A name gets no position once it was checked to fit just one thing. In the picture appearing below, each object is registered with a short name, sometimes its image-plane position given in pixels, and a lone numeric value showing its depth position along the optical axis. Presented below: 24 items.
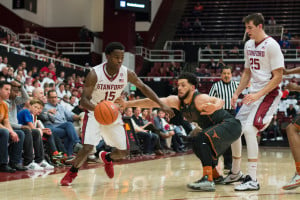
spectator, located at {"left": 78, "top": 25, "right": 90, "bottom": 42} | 24.55
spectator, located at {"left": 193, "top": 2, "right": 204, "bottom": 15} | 29.19
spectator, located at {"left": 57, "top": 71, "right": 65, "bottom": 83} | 15.64
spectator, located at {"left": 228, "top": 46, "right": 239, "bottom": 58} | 24.55
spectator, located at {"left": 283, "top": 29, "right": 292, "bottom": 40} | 25.64
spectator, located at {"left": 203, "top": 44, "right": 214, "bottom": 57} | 25.02
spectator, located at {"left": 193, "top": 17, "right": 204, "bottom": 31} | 28.11
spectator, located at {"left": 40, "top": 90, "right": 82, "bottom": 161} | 8.61
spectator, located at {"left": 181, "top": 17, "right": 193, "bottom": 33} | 28.39
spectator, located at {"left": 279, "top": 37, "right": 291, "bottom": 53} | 24.47
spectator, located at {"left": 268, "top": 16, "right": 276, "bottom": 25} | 26.82
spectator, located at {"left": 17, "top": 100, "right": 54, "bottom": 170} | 7.44
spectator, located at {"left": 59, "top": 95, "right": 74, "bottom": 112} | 11.03
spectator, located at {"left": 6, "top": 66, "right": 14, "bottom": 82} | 10.92
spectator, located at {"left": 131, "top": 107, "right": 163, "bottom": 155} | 11.98
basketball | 5.16
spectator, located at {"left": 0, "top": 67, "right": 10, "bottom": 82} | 10.76
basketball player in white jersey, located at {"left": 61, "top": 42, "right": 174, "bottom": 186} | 5.59
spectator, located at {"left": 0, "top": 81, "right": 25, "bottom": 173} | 6.87
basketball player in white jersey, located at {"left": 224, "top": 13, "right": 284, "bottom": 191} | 5.30
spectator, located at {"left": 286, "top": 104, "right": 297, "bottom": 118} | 19.02
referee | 7.37
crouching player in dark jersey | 5.24
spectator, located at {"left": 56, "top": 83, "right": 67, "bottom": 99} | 12.91
